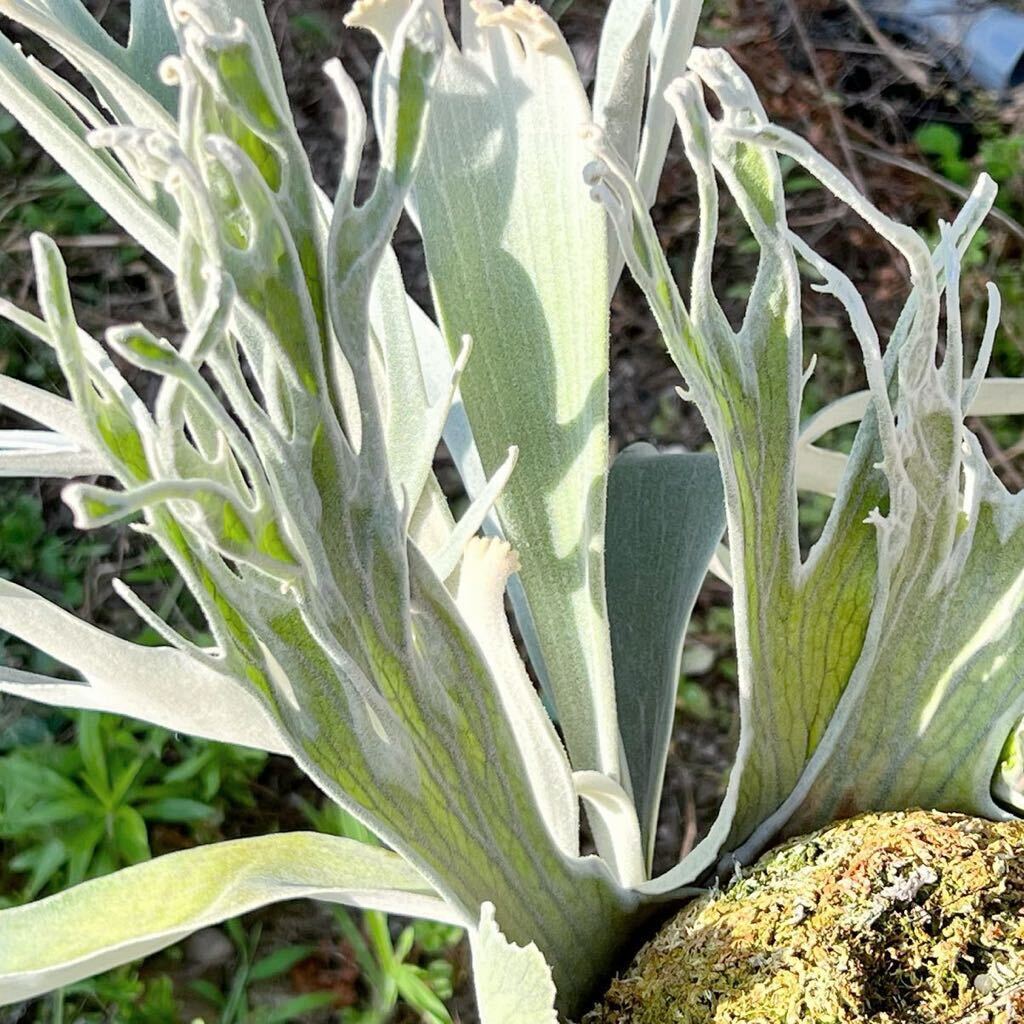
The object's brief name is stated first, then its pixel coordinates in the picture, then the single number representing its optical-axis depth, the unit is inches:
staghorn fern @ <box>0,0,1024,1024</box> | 18.1
